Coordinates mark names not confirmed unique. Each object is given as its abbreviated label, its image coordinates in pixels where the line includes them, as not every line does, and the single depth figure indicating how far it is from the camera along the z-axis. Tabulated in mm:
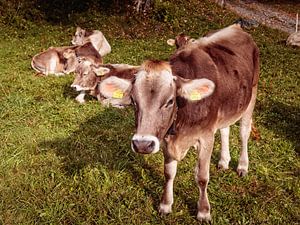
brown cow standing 4184
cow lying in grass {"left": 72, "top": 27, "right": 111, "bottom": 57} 15155
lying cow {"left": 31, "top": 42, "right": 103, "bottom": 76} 12148
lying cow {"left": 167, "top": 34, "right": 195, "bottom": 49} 13811
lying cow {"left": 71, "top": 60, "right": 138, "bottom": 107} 9791
